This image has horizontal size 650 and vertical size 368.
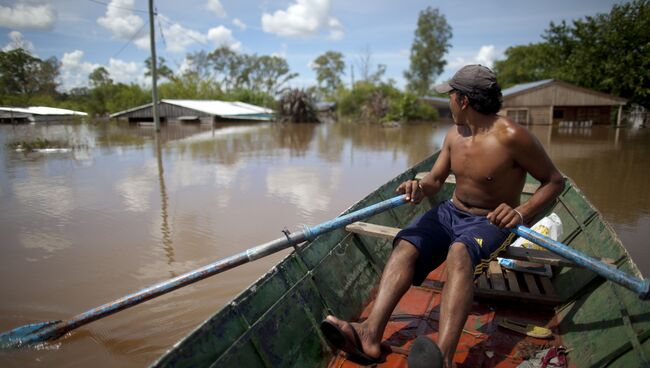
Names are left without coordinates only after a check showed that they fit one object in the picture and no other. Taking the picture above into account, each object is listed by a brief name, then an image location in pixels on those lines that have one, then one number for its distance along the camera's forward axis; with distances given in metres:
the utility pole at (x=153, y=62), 20.67
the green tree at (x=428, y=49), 47.69
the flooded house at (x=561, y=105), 27.33
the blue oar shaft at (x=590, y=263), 1.90
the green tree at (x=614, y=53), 26.78
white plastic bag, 3.39
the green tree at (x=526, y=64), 35.75
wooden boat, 2.01
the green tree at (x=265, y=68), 66.94
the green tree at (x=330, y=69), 62.34
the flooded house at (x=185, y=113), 33.33
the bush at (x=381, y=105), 37.28
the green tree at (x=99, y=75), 55.19
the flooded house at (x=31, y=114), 28.97
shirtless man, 2.20
